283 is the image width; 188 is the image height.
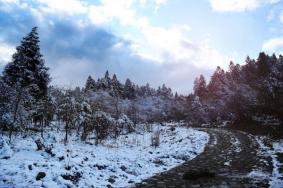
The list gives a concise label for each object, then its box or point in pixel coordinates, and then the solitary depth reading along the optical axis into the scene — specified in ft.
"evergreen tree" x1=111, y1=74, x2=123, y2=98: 214.52
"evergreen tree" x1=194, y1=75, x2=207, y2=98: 217.39
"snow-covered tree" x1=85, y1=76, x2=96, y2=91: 204.95
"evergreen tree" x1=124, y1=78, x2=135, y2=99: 231.61
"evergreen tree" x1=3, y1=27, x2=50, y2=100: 55.16
